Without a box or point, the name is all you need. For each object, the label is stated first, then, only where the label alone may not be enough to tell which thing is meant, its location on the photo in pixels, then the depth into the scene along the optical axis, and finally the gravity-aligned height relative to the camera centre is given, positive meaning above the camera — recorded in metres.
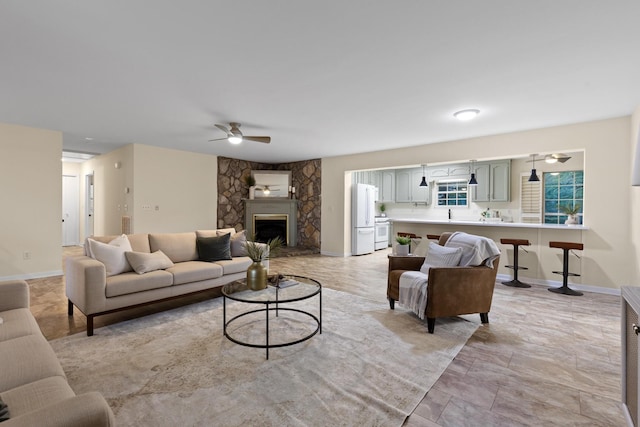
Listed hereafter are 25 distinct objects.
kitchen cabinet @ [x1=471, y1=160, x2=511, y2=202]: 7.16 +0.75
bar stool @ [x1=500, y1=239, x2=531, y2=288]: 4.73 -0.77
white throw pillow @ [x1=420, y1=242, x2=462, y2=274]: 3.22 -0.49
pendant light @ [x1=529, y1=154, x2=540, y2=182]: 5.63 +0.68
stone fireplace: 8.03 -0.21
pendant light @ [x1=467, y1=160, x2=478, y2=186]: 6.33 +0.67
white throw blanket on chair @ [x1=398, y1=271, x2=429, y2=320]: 3.01 -0.81
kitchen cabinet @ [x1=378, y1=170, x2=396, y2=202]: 9.10 +0.78
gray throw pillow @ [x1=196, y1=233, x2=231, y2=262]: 4.05 -0.50
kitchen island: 4.55 -0.51
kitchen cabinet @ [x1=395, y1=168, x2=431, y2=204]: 8.57 +0.70
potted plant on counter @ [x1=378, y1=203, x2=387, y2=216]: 9.54 +0.13
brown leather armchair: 2.93 -0.78
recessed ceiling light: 3.82 +1.27
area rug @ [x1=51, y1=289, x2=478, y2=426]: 1.79 -1.17
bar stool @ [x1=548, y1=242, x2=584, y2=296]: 4.28 -0.73
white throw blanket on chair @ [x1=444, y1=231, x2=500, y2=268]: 3.10 -0.40
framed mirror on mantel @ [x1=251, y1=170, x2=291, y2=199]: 8.20 +0.76
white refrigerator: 7.39 -0.18
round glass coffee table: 2.57 -0.74
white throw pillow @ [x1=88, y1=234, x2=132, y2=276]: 3.19 -0.49
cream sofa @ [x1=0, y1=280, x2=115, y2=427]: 0.93 -0.72
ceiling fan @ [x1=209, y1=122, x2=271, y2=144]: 4.44 +1.11
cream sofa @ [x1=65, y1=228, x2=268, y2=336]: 2.85 -0.72
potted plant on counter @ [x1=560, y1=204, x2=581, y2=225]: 4.70 -0.02
